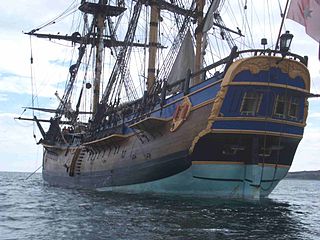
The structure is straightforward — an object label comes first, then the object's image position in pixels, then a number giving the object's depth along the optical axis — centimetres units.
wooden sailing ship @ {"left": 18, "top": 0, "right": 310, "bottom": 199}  1808
